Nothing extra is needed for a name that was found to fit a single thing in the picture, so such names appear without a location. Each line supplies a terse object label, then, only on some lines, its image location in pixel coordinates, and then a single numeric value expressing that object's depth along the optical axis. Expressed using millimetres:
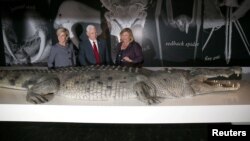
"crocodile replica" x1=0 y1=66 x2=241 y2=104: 2870
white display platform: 2547
